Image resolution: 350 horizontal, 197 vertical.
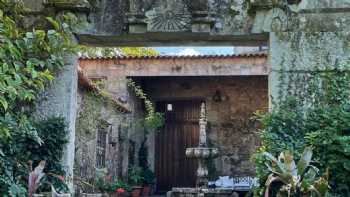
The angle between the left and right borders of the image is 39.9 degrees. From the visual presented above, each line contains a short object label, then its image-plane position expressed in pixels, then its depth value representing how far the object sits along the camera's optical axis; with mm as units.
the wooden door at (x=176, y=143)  12758
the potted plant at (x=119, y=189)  9458
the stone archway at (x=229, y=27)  5086
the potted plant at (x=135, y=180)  10766
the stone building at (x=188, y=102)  11500
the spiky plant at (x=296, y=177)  3729
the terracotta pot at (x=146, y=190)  11523
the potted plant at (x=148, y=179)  11755
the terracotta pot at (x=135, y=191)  10742
